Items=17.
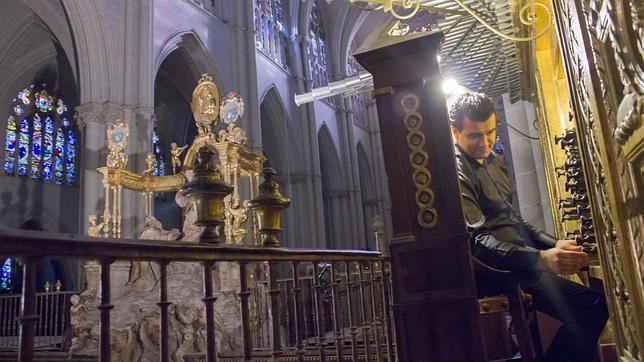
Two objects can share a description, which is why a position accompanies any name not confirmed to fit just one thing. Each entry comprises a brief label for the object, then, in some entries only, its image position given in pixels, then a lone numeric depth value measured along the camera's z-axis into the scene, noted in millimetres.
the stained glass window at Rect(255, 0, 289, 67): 19516
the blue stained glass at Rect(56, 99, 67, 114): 19234
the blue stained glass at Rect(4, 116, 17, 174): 17266
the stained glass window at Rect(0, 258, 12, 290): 16188
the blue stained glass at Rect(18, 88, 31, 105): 18281
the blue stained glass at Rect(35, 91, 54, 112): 18734
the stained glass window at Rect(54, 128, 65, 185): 18702
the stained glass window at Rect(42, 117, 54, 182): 18297
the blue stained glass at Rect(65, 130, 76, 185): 19031
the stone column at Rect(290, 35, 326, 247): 20516
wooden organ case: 1158
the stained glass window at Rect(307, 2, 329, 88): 23406
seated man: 2709
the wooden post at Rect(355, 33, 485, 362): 2818
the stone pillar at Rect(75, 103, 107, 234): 11969
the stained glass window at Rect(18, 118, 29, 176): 17594
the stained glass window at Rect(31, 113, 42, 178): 17938
